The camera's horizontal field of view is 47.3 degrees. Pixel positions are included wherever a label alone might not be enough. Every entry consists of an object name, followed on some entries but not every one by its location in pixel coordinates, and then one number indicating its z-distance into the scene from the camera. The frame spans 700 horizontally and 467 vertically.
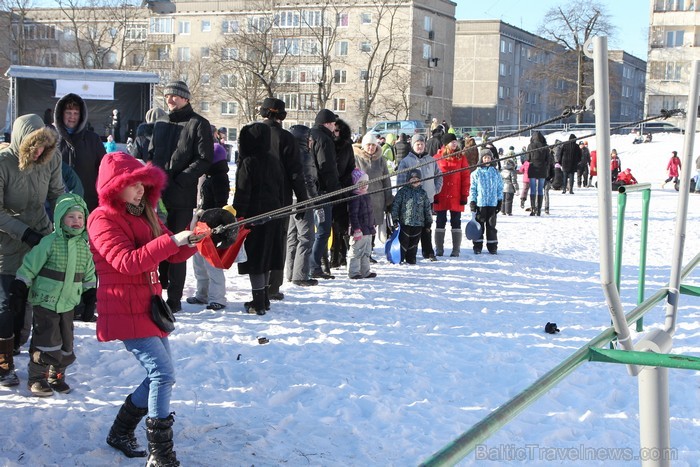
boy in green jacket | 5.02
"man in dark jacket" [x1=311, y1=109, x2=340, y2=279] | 9.02
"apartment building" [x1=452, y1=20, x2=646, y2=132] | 82.50
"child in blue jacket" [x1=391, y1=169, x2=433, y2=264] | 11.01
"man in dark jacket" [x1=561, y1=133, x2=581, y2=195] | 22.08
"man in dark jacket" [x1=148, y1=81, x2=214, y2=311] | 7.05
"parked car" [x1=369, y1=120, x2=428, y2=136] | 50.88
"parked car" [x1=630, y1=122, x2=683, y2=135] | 46.28
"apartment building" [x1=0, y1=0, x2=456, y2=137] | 62.78
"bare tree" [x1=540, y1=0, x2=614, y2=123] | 41.59
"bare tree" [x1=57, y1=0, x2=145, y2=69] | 49.59
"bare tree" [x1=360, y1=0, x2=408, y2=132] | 66.69
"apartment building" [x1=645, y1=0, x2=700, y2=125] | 67.00
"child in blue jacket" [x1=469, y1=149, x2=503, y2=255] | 12.23
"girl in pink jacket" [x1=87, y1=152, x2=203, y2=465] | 3.98
